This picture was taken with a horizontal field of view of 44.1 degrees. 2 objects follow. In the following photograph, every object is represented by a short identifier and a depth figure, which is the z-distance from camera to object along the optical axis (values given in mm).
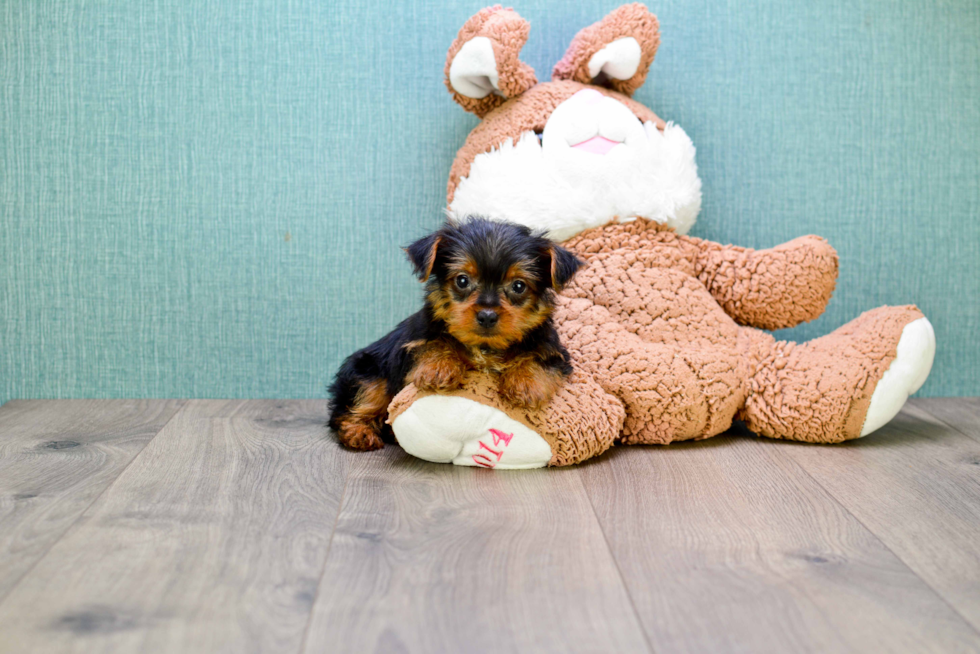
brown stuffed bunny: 868
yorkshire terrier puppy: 765
